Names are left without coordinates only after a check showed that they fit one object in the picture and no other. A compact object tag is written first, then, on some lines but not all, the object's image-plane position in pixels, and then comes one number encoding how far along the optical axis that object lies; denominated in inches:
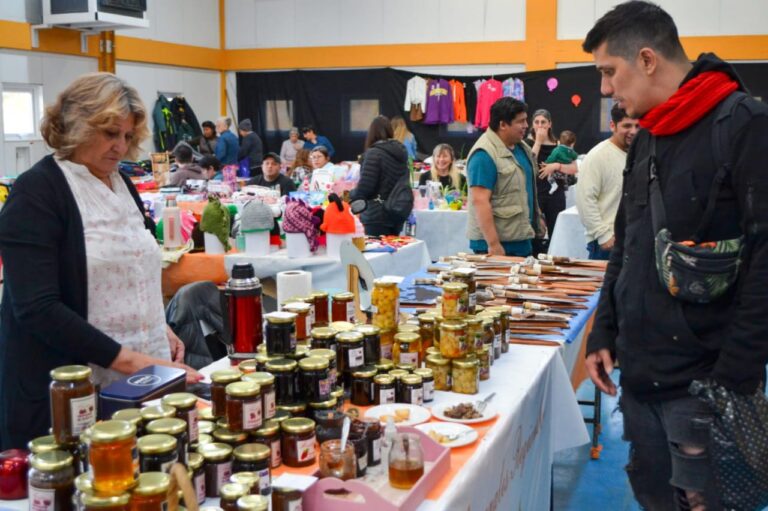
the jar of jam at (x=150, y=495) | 45.1
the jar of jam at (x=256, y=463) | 56.1
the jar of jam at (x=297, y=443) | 63.2
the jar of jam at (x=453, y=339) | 87.0
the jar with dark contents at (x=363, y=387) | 79.6
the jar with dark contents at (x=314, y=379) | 69.2
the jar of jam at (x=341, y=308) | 91.0
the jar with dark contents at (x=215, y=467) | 56.7
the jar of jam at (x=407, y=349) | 86.9
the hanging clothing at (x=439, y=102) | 554.3
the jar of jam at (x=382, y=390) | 79.7
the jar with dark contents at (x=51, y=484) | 50.8
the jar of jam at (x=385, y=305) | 90.1
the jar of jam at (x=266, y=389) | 62.7
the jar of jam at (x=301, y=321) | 81.4
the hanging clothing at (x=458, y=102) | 553.0
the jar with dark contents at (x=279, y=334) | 73.5
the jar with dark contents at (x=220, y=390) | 64.0
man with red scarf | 68.9
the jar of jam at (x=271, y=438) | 61.6
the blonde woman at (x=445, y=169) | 319.6
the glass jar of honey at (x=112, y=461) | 45.5
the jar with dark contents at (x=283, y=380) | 68.8
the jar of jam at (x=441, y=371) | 88.0
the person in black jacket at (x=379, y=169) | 217.6
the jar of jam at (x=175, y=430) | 53.6
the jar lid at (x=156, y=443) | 50.9
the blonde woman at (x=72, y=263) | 77.8
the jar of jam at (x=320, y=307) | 89.8
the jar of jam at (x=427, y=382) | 83.0
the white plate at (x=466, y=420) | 78.2
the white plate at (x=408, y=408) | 76.0
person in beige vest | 168.6
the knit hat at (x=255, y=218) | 185.6
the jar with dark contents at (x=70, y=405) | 55.6
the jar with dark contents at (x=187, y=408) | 58.1
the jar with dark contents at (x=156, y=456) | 50.9
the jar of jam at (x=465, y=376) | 86.9
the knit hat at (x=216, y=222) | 188.1
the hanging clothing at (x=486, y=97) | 539.2
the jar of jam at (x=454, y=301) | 90.8
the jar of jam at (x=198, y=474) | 55.1
